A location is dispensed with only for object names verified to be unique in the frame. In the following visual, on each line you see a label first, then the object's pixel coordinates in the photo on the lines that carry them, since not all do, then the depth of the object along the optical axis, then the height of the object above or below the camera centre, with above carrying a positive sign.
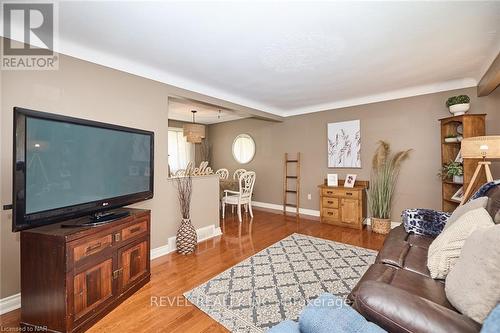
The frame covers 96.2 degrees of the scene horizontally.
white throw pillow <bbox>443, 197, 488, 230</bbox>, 1.61 -0.30
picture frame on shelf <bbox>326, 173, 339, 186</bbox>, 4.36 -0.22
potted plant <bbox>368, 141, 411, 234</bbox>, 3.69 -0.28
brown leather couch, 0.82 -0.57
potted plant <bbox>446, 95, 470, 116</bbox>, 3.07 +0.88
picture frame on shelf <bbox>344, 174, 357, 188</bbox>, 4.20 -0.23
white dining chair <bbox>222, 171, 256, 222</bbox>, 4.47 -0.53
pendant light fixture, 4.51 +0.74
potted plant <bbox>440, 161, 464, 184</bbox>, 2.97 -0.06
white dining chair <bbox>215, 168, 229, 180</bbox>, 5.83 -0.13
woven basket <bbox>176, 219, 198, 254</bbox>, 2.85 -0.90
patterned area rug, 1.74 -1.11
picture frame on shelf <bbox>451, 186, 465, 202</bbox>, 2.96 -0.38
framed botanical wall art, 4.25 +0.46
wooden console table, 3.88 -0.67
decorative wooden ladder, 5.08 -0.29
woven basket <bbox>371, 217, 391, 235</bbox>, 3.62 -0.95
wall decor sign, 3.19 -0.04
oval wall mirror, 5.98 +0.55
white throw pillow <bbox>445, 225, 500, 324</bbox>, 0.87 -0.47
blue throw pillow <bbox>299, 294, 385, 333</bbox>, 0.74 -0.53
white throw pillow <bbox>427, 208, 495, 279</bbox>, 1.34 -0.46
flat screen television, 1.43 +0.01
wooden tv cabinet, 1.49 -0.76
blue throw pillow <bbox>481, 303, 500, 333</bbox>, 0.64 -0.46
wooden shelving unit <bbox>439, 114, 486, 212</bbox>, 2.85 +0.28
